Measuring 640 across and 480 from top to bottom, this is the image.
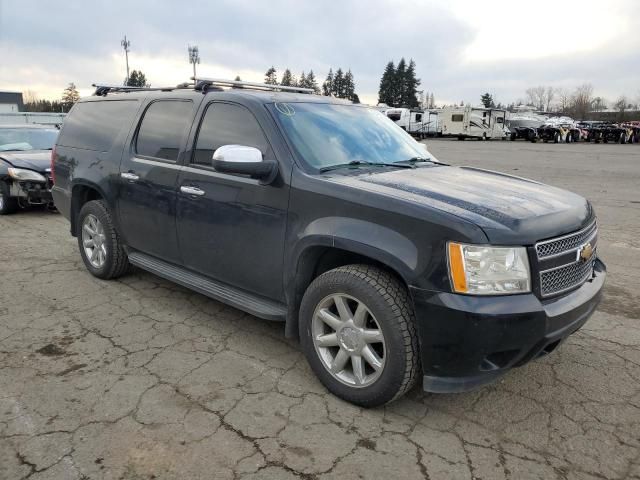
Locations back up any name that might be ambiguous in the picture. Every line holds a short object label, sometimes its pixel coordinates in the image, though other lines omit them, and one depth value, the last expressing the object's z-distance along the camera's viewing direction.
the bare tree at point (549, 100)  113.31
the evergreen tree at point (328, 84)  109.70
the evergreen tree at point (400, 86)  92.44
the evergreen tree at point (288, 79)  103.19
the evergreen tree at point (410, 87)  93.00
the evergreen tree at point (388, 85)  92.53
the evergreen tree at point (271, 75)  105.50
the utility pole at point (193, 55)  44.62
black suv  2.52
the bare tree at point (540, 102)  115.00
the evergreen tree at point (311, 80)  109.33
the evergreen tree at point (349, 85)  107.62
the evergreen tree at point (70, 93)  97.31
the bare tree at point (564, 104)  103.94
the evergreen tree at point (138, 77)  76.45
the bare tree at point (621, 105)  72.46
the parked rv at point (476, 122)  43.16
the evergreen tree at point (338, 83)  107.44
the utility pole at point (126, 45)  53.61
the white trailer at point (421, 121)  46.41
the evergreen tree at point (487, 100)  104.51
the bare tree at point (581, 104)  91.75
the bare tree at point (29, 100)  89.75
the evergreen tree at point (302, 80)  106.91
